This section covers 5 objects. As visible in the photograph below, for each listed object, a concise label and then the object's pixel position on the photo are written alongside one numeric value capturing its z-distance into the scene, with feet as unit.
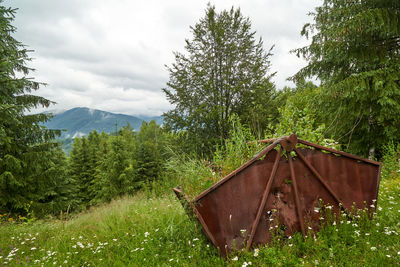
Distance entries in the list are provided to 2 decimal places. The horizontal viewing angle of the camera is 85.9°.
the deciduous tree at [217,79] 37.40
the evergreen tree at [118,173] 62.15
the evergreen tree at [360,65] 22.67
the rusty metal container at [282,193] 8.42
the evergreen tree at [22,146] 28.09
